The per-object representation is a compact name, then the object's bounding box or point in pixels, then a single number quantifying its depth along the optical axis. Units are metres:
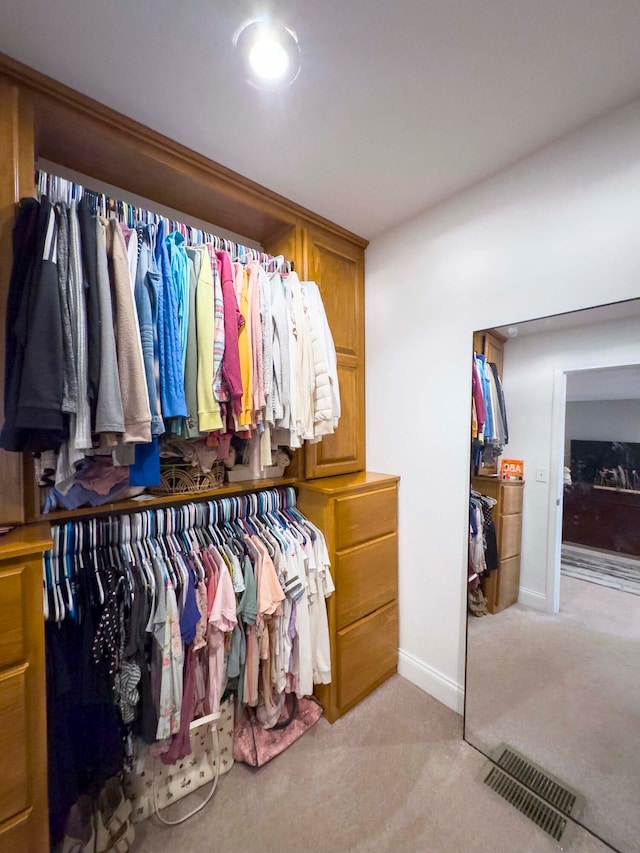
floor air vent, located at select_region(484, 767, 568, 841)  1.21
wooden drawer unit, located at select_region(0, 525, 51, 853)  0.90
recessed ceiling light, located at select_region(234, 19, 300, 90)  0.98
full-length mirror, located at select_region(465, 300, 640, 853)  1.27
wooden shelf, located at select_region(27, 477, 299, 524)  1.19
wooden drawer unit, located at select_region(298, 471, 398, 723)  1.68
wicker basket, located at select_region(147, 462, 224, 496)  1.43
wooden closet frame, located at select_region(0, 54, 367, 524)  1.08
